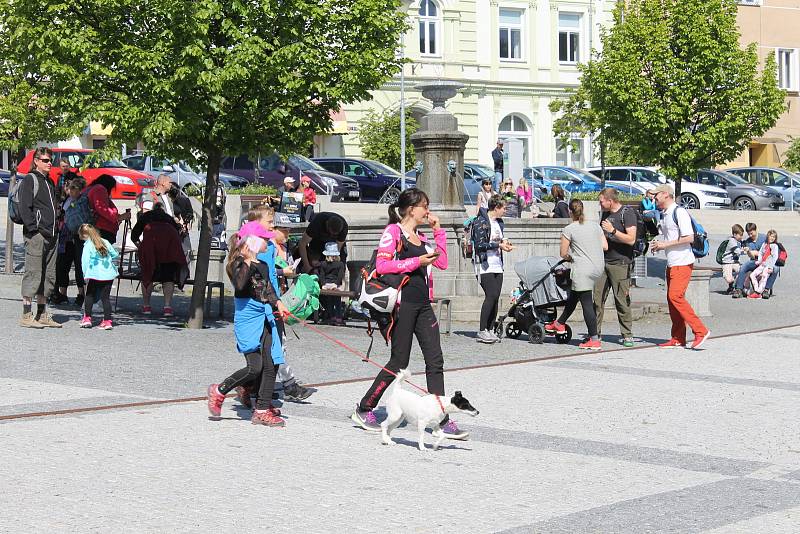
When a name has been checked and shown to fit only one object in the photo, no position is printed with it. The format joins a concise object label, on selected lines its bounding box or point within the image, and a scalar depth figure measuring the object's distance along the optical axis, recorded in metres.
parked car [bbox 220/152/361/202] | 39.25
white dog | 8.80
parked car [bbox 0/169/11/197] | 38.31
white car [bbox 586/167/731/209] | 41.78
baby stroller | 15.44
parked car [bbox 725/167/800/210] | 43.56
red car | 35.84
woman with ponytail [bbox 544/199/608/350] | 14.56
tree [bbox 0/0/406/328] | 14.70
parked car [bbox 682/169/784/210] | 43.22
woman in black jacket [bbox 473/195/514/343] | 14.95
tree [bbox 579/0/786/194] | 30.67
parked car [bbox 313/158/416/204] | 41.16
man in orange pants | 14.49
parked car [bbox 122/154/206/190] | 38.00
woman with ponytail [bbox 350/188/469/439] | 9.54
